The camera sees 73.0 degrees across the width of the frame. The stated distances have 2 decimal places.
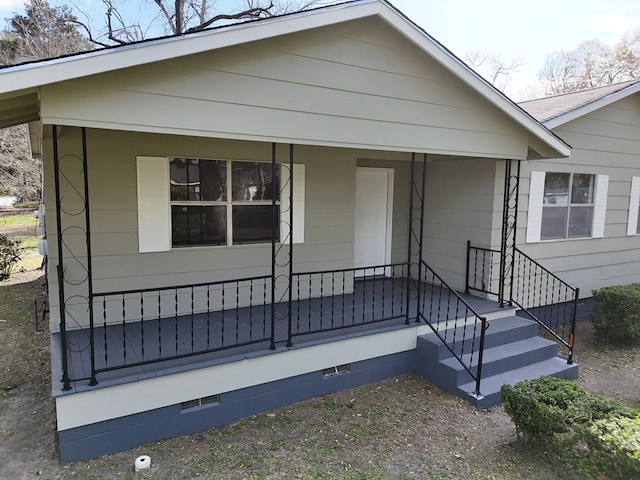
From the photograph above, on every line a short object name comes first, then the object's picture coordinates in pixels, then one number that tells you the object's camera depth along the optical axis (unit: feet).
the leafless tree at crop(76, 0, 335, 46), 49.88
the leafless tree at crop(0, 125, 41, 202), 56.85
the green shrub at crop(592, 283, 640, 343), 21.66
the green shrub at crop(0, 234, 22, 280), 35.32
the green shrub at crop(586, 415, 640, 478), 9.75
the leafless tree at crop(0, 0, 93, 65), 53.31
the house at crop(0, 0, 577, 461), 11.96
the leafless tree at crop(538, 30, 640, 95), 76.48
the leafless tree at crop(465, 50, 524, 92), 82.89
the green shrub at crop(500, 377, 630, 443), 11.56
